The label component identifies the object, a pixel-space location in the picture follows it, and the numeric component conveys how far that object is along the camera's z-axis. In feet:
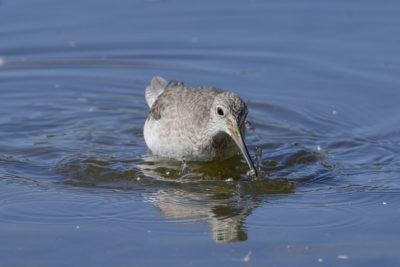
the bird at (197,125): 33.86
